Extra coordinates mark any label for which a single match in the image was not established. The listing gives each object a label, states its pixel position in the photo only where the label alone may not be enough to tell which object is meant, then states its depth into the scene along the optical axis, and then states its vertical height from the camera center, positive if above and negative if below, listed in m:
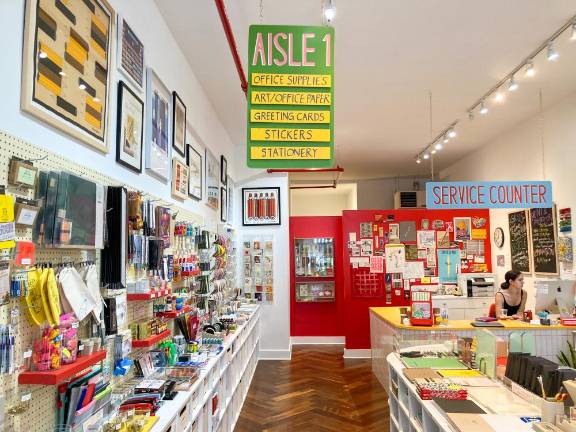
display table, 2.26 -1.00
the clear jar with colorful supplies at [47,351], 1.66 -0.37
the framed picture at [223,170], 6.03 +1.22
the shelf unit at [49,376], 1.60 -0.45
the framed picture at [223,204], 5.96 +0.72
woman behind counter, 5.43 -0.56
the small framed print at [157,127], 3.06 +0.97
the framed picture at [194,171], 4.18 +0.86
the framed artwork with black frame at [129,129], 2.56 +0.80
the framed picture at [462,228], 8.08 +0.45
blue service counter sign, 5.05 +0.67
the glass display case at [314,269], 8.67 -0.31
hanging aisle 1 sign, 2.95 +1.10
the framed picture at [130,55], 2.60 +1.28
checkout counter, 4.61 -0.88
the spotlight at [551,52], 4.10 +1.91
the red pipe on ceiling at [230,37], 2.87 +1.63
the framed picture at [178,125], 3.66 +1.15
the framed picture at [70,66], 1.73 +0.87
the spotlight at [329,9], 2.92 +1.67
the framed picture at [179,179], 3.65 +0.67
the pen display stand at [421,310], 4.78 -0.64
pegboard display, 1.57 -0.28
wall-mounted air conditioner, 10.02 +1.25
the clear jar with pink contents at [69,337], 1.75 -0.33
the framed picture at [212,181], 5.11 +0.93
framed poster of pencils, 7.58 +0.85
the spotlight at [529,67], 4.51 +1.95
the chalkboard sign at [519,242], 6.63 +0.15
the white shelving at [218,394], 2.31 -1.05
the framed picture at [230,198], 6.75 +0.93
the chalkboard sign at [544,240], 5.89 +0.15
